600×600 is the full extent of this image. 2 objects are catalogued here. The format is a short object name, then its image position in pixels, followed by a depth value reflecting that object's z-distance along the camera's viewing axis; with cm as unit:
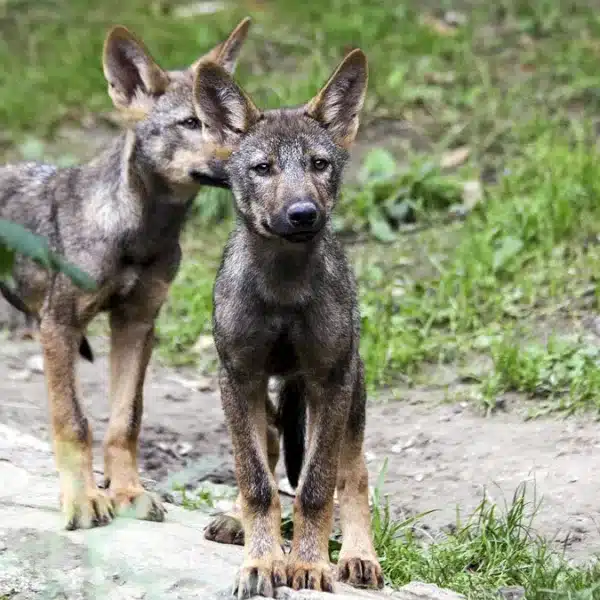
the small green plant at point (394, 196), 1987
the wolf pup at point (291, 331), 1013
